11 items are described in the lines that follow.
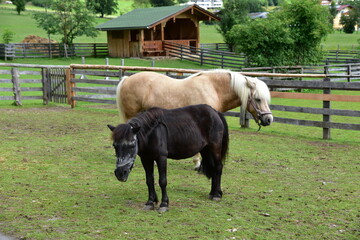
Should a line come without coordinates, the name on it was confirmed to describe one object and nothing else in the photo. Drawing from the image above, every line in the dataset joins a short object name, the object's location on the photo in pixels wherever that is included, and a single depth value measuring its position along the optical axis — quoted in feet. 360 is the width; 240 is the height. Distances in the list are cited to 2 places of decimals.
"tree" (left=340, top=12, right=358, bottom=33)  292.61
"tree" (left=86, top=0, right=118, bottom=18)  265.75
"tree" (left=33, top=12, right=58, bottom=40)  138.00
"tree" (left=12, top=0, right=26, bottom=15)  275.18
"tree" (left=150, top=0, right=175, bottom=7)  256.11
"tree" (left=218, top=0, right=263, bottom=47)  159.53
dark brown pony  17.31
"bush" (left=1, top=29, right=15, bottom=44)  145.89
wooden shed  126.31
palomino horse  25.22
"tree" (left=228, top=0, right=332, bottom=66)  83.92
